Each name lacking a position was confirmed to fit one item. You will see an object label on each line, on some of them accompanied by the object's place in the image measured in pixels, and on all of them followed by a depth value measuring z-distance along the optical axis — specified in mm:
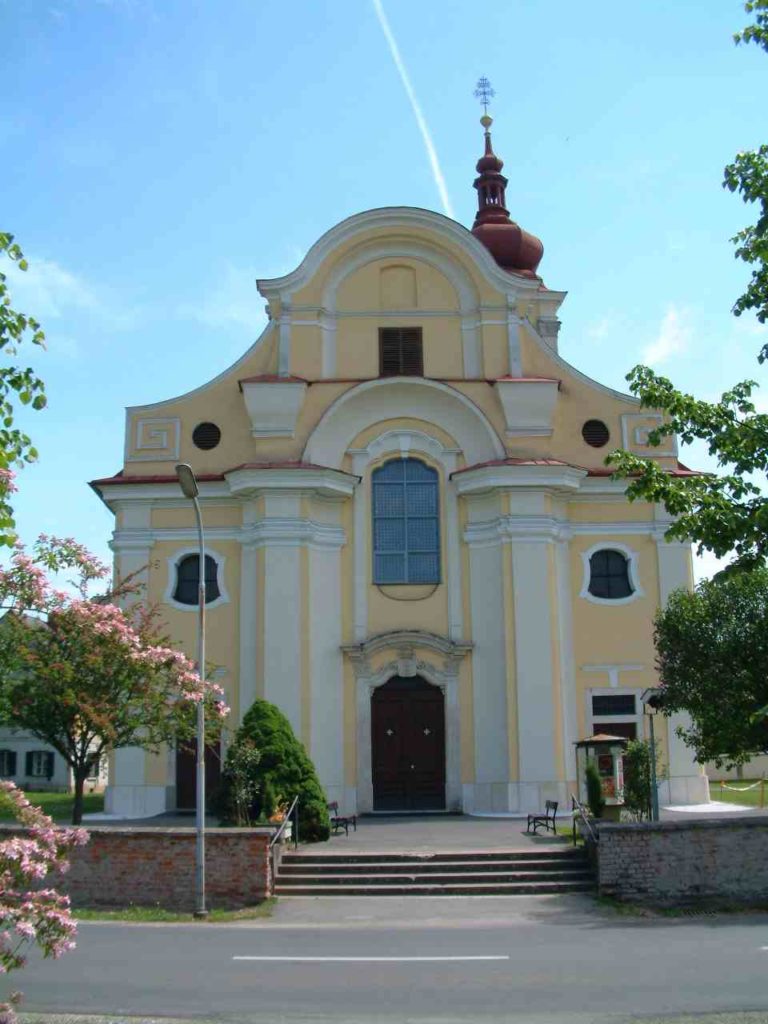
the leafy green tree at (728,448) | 10539
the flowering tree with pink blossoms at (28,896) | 7582
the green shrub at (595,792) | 21109
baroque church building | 27141
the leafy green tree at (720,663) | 21266
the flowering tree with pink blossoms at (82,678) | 19219
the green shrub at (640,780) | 20734
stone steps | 17750
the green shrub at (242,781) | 20078
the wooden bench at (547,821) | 22172
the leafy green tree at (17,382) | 9383
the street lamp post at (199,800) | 16250
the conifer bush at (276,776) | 20266
